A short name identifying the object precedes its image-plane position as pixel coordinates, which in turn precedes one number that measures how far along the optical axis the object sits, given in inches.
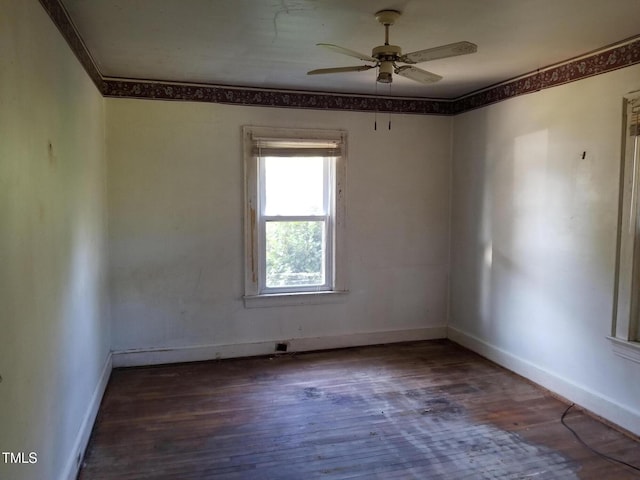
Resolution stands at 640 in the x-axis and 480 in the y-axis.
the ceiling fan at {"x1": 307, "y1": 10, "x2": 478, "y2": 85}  93.3
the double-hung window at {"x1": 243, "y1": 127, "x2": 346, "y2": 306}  171.9
